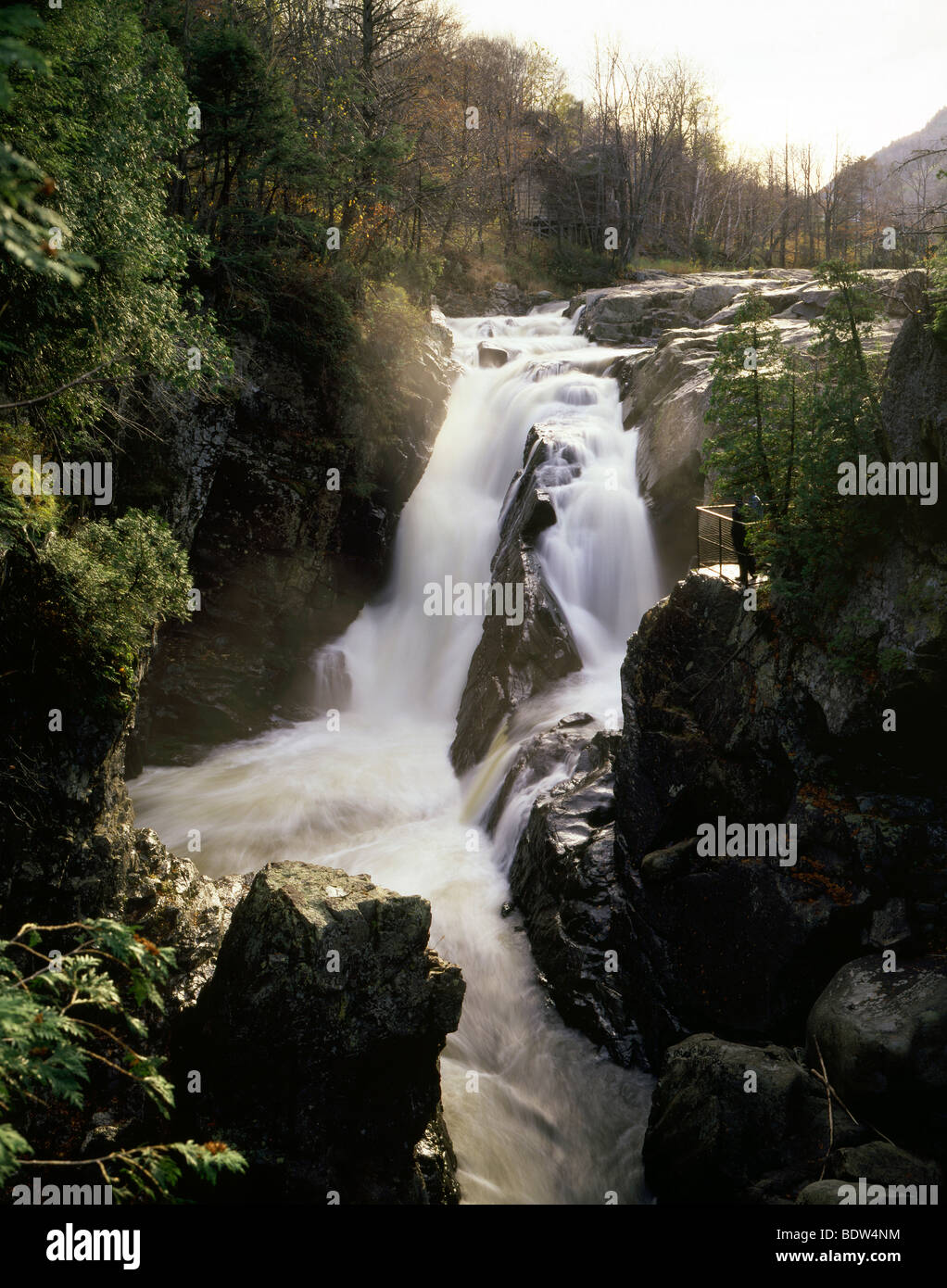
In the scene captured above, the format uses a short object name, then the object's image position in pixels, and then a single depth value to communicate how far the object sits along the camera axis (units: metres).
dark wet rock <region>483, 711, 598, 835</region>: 12.16
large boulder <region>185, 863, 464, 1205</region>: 6.45
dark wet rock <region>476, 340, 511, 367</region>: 25.50
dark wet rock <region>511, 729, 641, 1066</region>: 8.88
